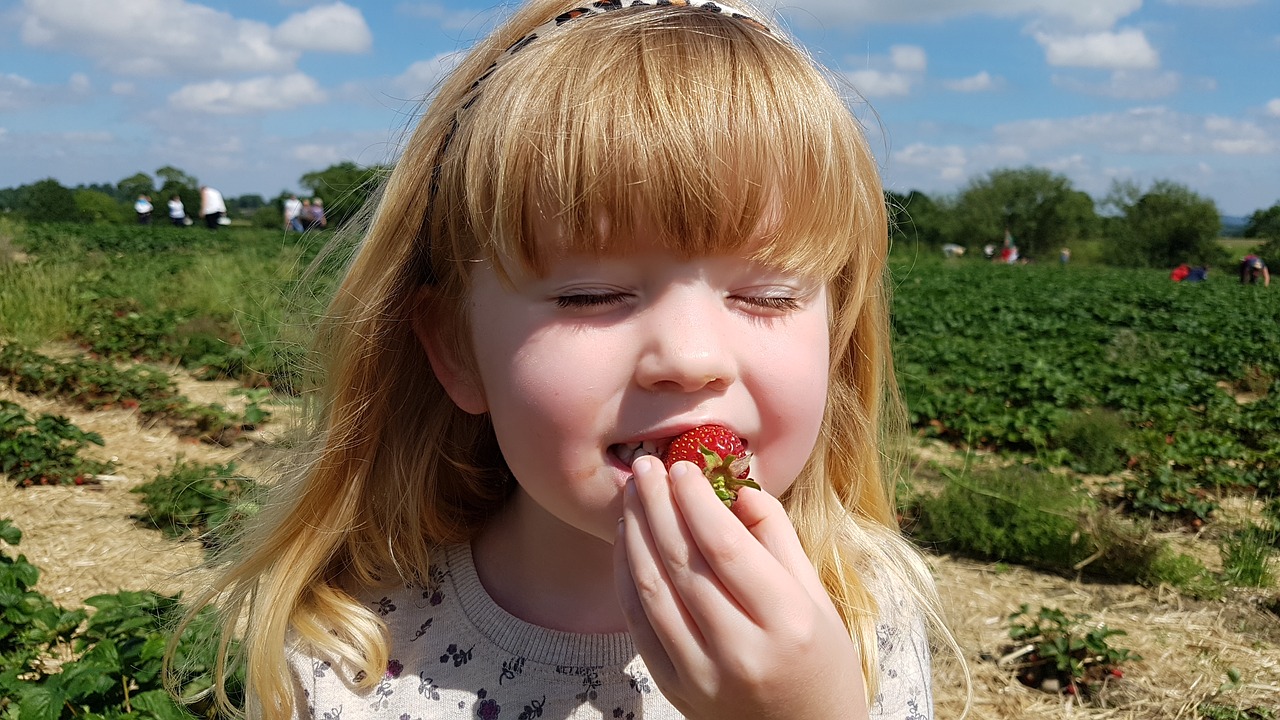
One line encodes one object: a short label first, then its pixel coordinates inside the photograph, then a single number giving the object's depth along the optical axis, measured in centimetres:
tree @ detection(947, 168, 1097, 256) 7212
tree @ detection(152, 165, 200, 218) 5338
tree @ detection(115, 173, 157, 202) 5641
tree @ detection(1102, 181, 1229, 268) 5956
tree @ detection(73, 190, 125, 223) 4478
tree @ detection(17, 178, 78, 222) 3880
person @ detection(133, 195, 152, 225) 3681
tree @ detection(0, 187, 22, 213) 4172
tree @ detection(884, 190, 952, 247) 7131
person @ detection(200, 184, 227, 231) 3161
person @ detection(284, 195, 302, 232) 2844
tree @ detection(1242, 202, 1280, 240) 6075
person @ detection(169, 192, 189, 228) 3609
